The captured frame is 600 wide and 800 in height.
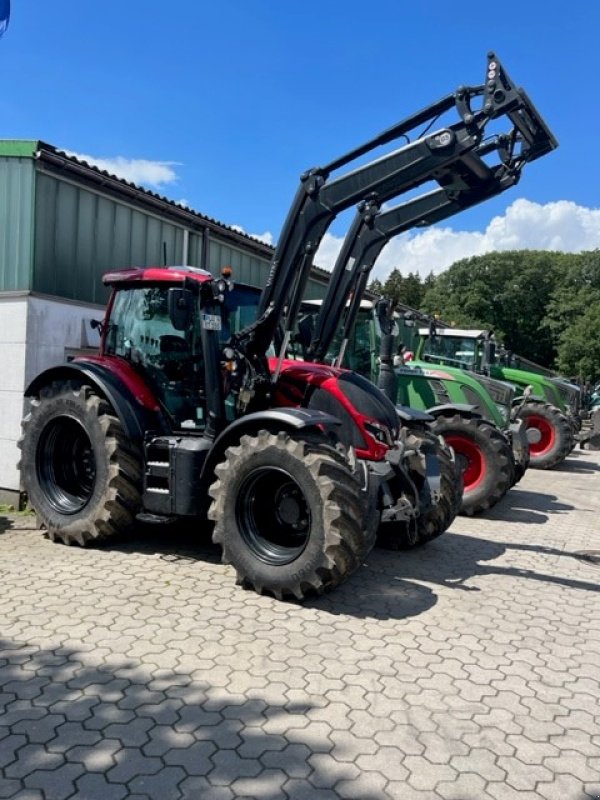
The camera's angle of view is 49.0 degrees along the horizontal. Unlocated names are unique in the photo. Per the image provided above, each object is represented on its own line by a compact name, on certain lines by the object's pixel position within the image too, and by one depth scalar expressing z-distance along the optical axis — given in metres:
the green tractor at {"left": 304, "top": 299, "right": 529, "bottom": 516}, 7.93
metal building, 7.05
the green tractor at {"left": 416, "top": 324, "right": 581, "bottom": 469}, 12.72
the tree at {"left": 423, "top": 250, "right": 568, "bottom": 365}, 50.06
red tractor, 4.66
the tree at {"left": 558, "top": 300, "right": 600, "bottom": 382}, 39.41
